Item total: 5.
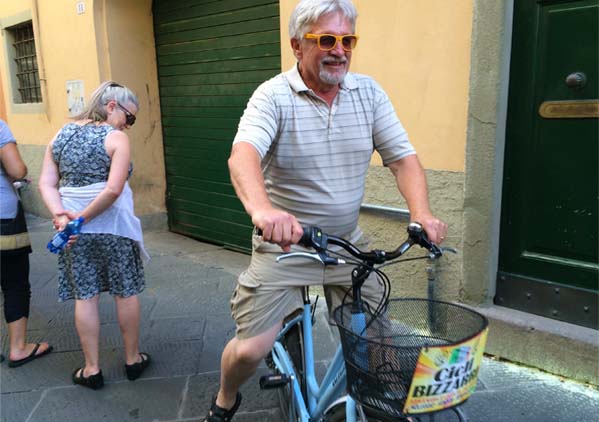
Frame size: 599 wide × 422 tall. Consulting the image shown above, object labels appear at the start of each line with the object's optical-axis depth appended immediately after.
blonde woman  3.00
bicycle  1.31
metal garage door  5.38
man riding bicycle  1.96
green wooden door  2.91
